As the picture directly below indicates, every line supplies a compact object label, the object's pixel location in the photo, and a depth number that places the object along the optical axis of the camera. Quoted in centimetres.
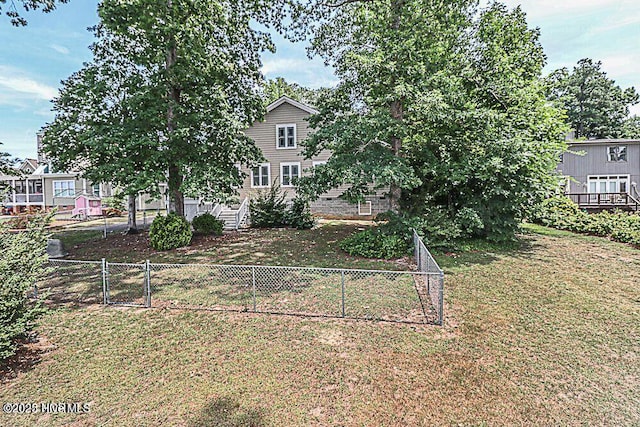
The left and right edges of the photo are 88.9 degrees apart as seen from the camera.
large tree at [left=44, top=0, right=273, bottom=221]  1148
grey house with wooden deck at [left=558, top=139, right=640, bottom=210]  2448
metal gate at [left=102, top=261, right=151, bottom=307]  696
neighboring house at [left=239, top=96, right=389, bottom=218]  2169
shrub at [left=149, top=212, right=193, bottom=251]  1255
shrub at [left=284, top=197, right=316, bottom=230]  1733
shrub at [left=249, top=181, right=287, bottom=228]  1788
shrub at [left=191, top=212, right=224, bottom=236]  1536
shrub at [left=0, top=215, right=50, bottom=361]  468
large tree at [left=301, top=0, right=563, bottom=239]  1048
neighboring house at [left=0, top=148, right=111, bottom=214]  2953
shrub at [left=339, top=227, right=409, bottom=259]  1081
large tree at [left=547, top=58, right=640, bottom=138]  4400
